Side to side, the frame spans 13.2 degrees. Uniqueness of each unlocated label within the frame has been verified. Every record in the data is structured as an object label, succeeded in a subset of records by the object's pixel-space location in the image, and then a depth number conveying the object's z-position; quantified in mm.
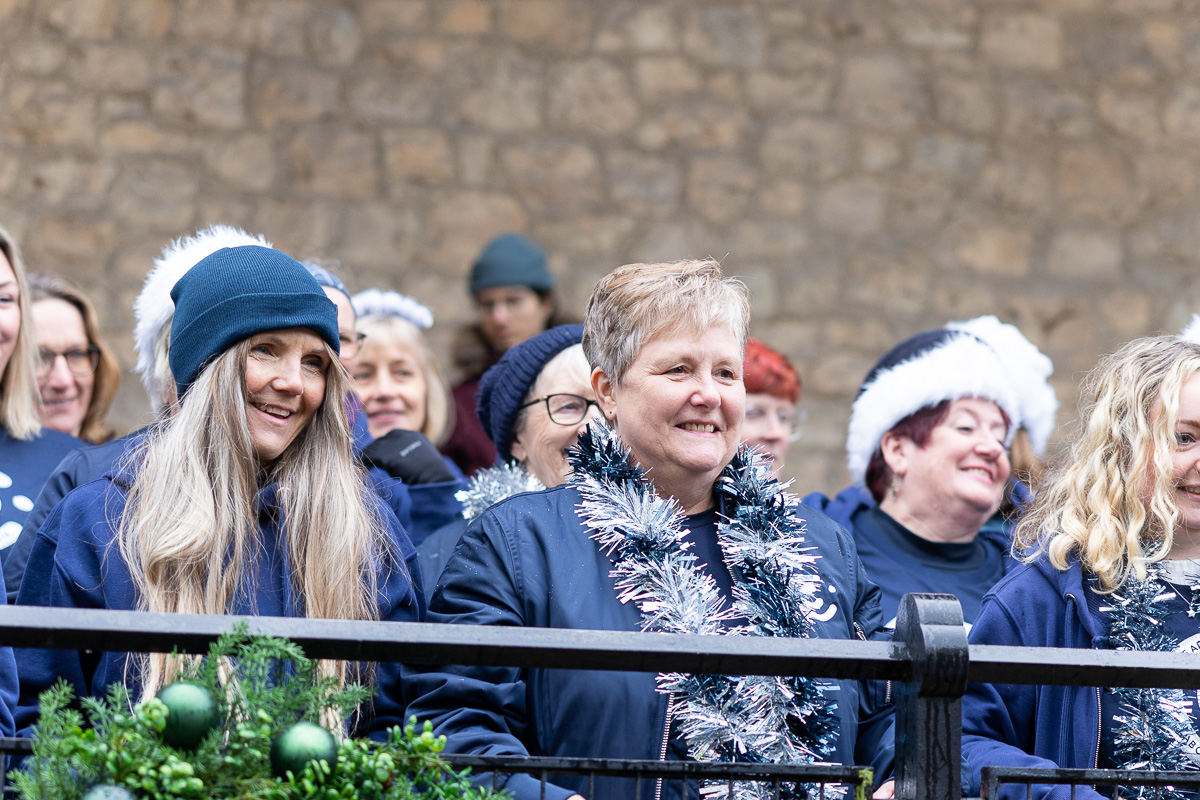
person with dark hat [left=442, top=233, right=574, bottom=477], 8207
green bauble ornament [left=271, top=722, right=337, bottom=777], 5088
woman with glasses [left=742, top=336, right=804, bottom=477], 6630
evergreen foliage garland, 5071
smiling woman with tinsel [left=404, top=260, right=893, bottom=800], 5388
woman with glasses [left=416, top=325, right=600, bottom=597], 6052
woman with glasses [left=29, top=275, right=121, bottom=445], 6386
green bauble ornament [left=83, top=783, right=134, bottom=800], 5054
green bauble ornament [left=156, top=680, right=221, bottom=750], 5078
